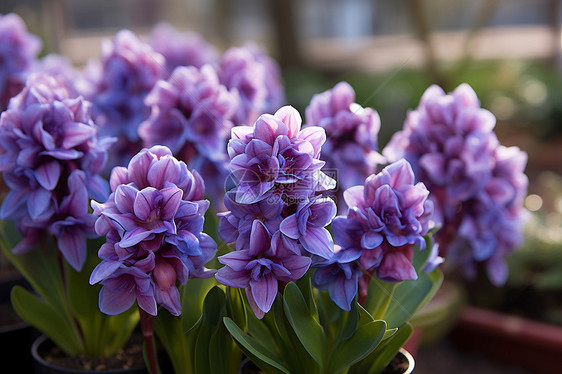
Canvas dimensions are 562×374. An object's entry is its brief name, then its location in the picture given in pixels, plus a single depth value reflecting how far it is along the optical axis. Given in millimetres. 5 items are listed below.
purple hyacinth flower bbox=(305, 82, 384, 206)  974
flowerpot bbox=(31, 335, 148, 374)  875
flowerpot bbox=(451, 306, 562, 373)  1597
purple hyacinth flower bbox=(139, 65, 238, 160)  1086
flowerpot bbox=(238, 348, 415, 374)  845
